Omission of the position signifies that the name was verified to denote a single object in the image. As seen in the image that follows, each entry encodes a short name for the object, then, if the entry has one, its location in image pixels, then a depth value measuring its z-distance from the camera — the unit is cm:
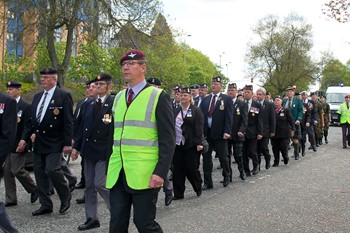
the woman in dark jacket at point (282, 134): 1212
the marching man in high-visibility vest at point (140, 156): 379
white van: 3509
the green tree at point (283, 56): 6294
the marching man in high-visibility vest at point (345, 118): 1708
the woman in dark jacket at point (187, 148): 781
